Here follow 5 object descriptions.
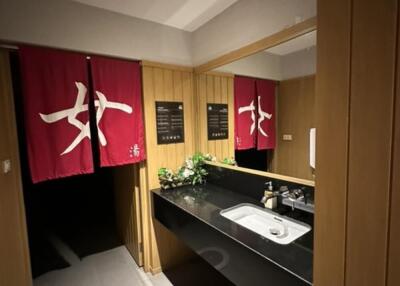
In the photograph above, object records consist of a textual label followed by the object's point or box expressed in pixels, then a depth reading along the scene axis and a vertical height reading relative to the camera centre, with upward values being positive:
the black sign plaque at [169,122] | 2.15 +0.05
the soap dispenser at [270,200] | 1.58 -0.56
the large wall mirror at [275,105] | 1.46 +0.15
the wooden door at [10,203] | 1.44 -0.50
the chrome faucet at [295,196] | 1.47 -0.50
